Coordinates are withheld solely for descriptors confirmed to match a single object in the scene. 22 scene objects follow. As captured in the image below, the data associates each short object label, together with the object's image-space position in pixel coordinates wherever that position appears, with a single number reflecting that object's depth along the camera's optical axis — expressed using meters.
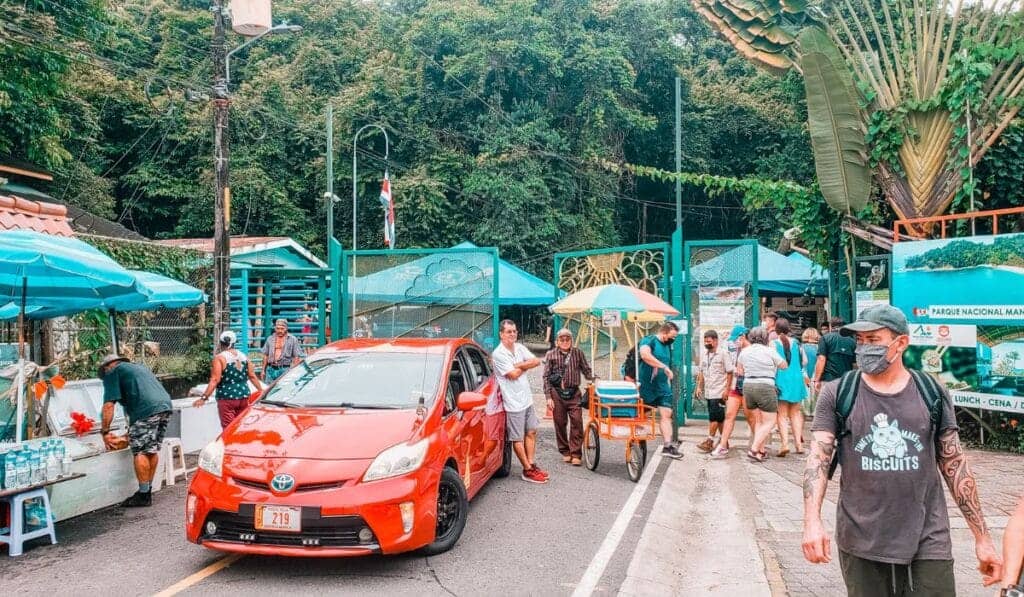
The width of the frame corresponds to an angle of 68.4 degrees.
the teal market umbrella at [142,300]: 8.72
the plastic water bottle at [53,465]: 6.27
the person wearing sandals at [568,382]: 9.01
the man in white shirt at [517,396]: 8.25
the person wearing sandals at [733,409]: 9.82
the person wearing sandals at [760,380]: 9.33
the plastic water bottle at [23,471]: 5.92
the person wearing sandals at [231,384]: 9.12
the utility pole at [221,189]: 11.42
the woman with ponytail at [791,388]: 9.98
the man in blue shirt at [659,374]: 9.17
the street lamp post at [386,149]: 28.09
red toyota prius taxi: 5.13
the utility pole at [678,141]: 24.86
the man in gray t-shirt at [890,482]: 3.25
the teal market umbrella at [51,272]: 6.20
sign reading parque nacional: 9.19
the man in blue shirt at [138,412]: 7.45
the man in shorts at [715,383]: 10.11
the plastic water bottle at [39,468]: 6.06
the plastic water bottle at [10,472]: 5.82
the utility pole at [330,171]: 22.48
